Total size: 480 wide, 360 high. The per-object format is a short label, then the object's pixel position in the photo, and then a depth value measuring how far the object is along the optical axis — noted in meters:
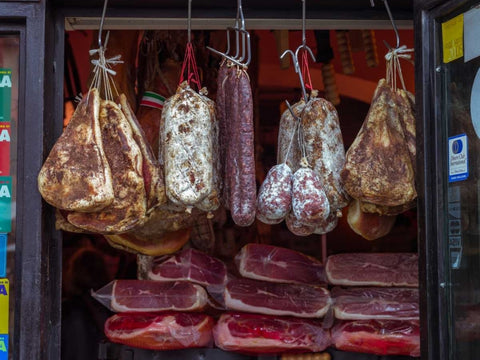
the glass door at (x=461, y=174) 3.08
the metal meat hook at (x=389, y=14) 3.58
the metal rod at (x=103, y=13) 3.47
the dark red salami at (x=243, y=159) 3.25
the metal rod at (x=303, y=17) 3.48
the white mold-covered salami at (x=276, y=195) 3.23
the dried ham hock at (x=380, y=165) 3.34
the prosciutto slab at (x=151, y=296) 4.35
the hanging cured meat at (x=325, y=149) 3.47
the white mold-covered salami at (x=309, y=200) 3.20
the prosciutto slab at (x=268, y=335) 4.20
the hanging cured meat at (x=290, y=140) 3.55
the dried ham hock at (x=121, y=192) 3.35
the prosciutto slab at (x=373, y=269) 4.39
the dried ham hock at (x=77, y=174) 3.20
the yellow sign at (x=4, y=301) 3.46
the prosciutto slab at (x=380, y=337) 4.13
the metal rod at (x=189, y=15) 3.42
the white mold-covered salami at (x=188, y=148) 3.30
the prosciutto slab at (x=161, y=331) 4.23
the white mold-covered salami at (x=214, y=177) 3.45
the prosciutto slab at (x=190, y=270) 4.46
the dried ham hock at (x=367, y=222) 3.60
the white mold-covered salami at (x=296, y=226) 3.33
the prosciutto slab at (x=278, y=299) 4.30
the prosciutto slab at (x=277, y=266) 4.41
